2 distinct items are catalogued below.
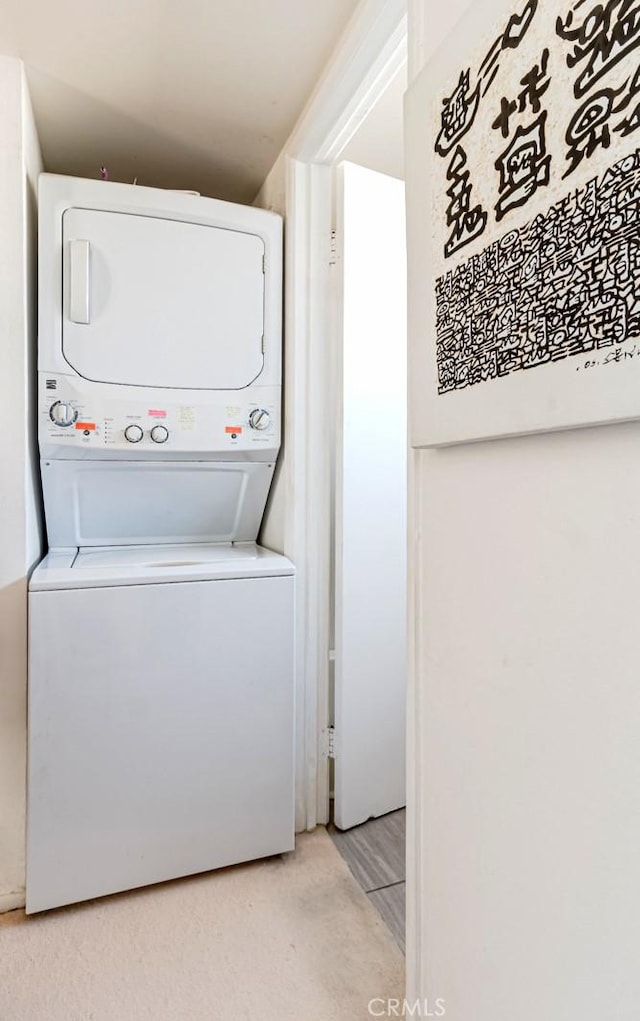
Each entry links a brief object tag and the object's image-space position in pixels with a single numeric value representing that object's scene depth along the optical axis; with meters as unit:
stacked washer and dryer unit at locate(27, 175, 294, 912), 1.52
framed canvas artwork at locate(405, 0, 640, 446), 0.59
